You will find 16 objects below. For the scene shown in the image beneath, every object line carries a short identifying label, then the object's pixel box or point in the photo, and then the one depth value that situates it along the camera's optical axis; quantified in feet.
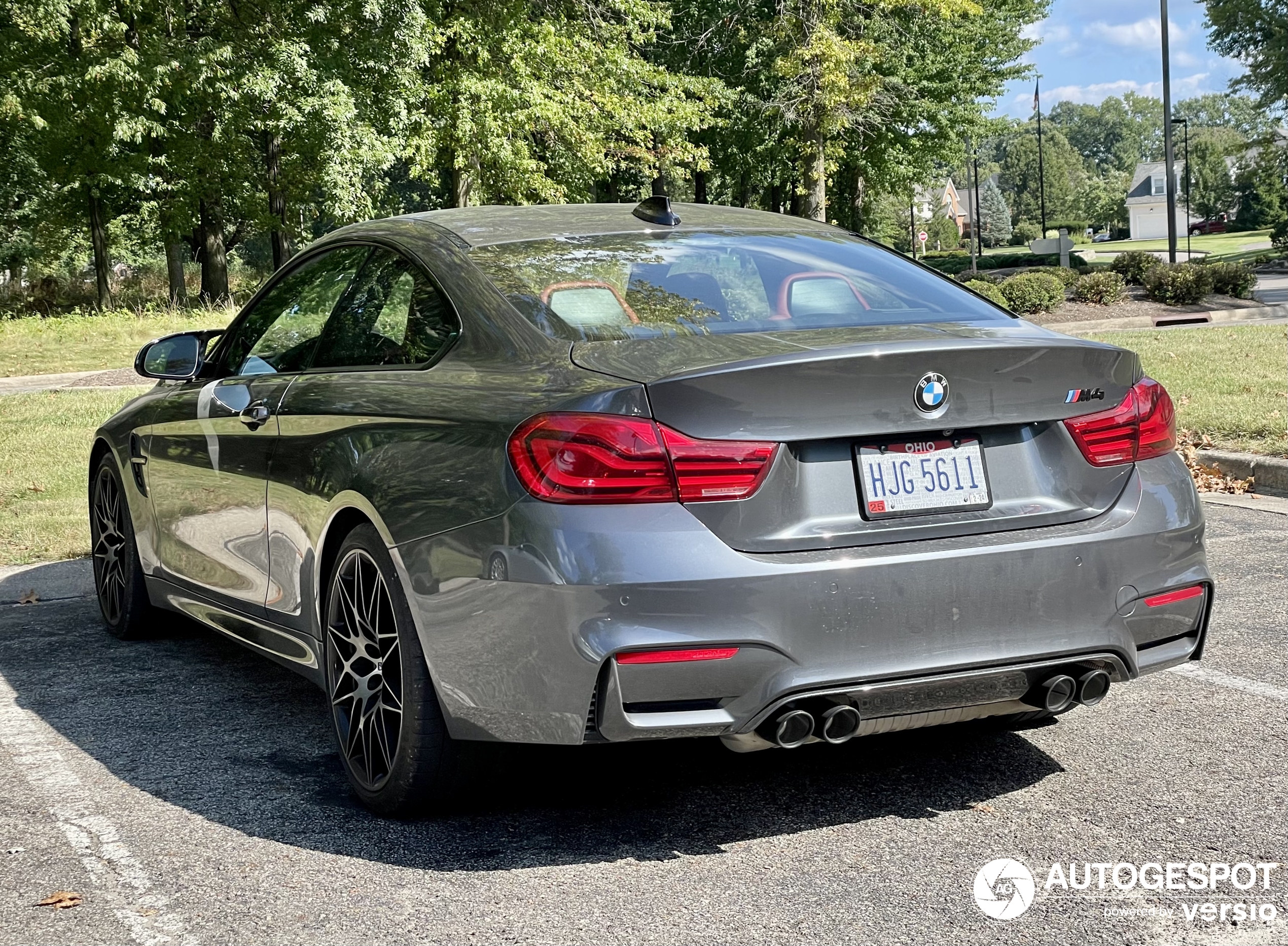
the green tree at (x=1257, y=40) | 145.18
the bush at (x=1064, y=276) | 86.79
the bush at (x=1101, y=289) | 81.00
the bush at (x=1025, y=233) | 427.74
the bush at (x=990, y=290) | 73.36
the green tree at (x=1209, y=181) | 399.24
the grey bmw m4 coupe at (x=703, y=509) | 10.31
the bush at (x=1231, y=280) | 85.56
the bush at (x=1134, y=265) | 90.99
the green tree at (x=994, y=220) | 463.01
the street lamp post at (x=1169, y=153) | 114.21
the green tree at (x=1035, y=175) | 454.81
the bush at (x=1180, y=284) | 82.43
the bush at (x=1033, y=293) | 78.18
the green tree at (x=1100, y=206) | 475.72
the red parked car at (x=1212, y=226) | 404.36
